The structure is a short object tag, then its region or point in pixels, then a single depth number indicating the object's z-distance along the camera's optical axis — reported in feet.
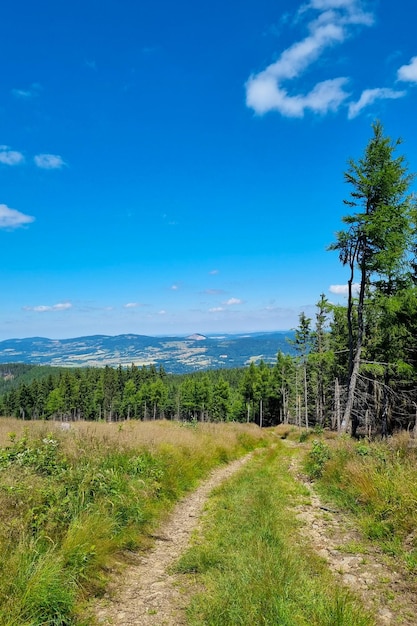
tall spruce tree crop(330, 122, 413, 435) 48.47
